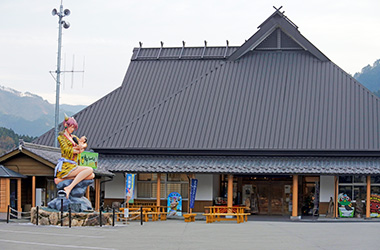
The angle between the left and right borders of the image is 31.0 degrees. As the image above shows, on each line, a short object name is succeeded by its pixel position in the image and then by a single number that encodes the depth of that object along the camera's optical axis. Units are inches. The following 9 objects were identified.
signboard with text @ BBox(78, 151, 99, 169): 1283.8
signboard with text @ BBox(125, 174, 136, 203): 1443.2
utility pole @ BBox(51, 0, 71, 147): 1604.3
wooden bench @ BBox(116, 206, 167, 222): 1363.1
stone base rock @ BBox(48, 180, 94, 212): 1153.7
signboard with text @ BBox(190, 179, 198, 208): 1481.3
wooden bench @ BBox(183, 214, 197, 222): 1359.7
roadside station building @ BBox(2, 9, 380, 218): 1504.7
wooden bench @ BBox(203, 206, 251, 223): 1354.6
